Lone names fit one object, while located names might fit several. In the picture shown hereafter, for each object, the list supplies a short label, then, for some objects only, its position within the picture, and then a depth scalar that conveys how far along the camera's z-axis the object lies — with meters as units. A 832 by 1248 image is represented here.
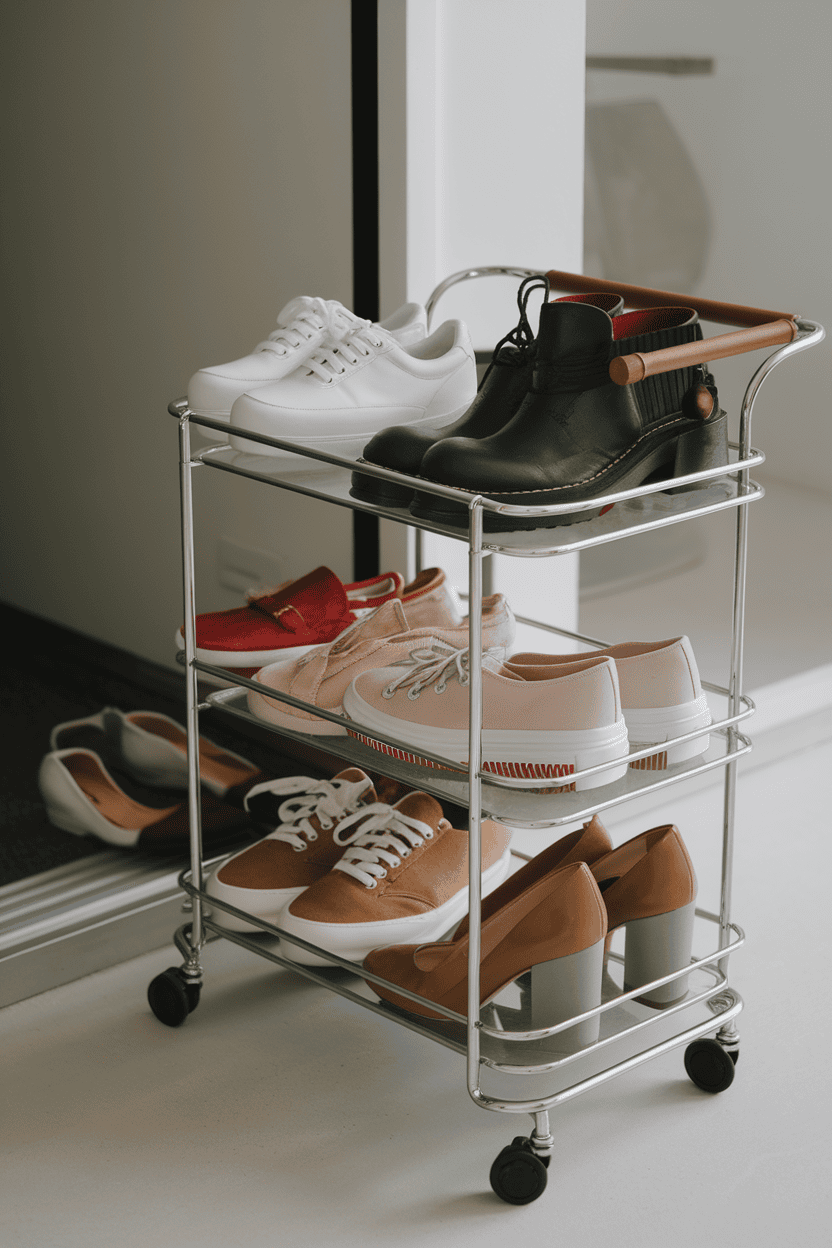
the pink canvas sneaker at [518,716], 2.36
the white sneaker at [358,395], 2.45
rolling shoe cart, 2.34
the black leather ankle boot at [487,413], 2.39
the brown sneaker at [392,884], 2.55
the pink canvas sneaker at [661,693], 2.44
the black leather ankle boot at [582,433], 2.32
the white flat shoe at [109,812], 2.92
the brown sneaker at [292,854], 2.65
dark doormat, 3.04
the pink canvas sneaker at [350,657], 2.54
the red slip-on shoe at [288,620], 2.60
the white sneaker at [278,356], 2.49
